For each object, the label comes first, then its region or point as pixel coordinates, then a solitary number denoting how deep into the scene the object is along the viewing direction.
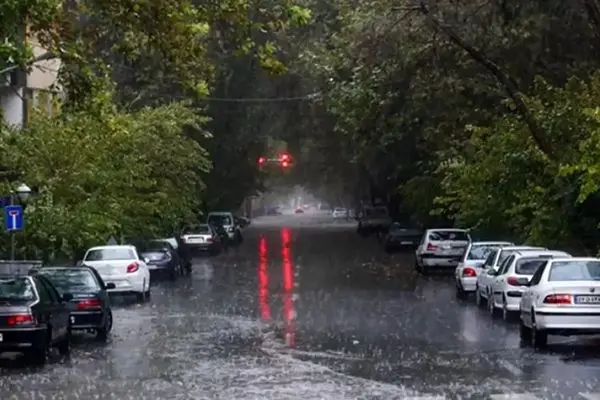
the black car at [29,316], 20.08
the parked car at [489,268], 29.46
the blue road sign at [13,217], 30.49
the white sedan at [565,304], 20.94
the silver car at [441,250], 45.62
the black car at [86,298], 24.89
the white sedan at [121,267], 35.38
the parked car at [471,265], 34.03
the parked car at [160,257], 44.62
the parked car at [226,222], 73.31
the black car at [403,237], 61.72
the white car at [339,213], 166.77
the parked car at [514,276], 26.69
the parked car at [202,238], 62.66
